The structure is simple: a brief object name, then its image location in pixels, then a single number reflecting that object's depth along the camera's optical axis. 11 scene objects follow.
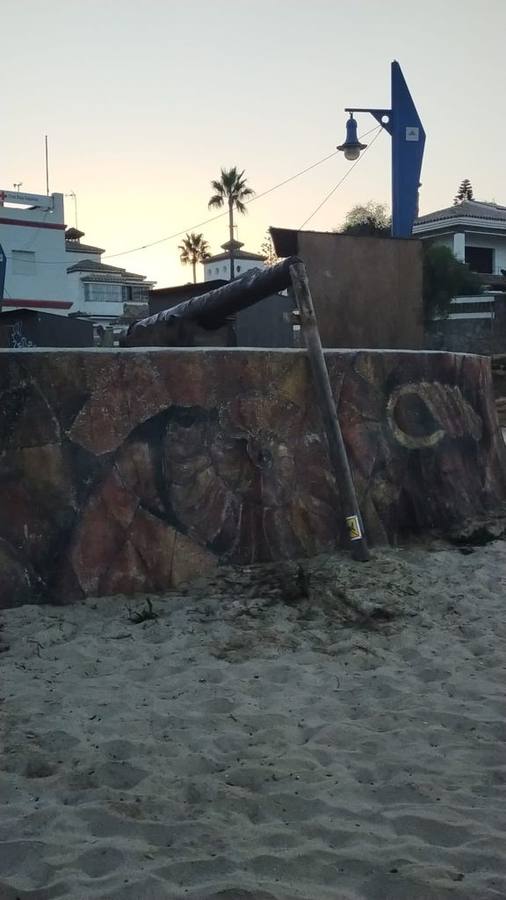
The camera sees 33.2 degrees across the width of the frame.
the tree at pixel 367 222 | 37.04
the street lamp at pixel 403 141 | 10.51
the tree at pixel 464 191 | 62.75
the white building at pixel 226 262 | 62.47
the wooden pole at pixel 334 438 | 4.93
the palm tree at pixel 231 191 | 48.78
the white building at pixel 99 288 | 45.84
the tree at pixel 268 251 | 60.54
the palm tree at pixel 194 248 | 58.41
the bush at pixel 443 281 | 29.14
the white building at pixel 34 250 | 32.31
